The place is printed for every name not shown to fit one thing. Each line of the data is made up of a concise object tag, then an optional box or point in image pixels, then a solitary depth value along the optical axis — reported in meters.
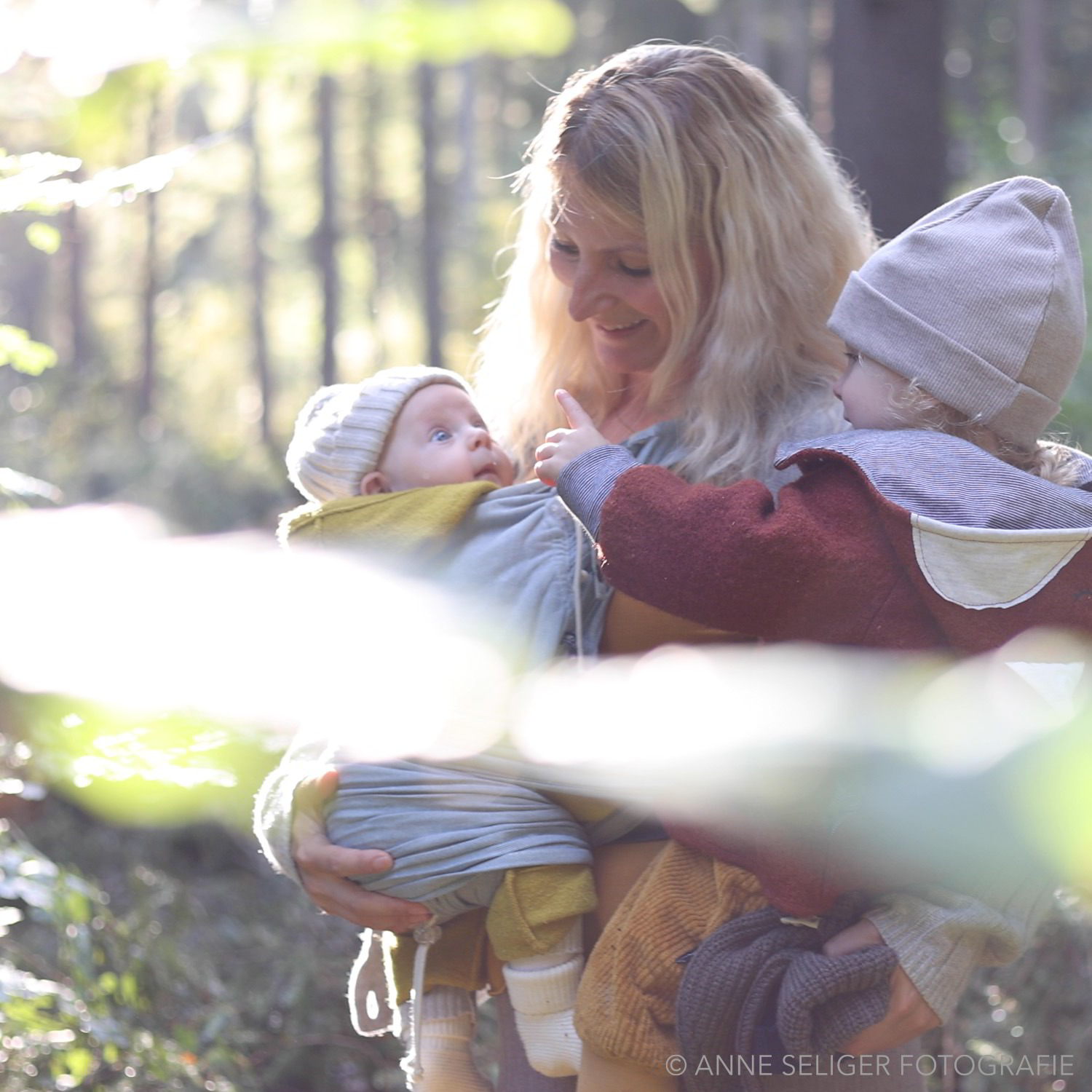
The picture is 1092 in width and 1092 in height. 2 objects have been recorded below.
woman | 2.16
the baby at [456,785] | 2.08
